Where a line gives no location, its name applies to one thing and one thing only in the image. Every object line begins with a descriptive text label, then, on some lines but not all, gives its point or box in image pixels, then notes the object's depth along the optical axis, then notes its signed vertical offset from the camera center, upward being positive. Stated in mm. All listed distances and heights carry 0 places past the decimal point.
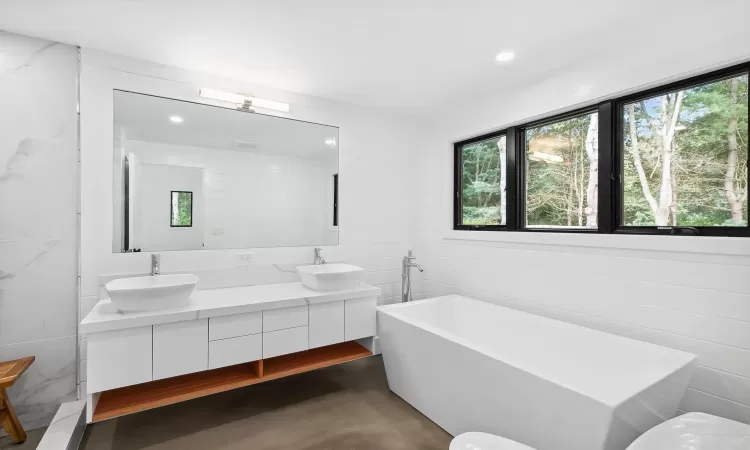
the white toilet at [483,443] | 1500 -961
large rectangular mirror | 2531 +404
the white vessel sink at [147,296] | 1987 -413
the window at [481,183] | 3283 +441
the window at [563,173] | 2596 +436
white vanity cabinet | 1942 -741
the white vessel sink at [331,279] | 2654 -418
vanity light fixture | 2664 +1030
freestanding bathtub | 1476 -820
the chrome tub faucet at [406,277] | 3568 -533
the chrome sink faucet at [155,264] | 2506 -275
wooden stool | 1974 -1059
